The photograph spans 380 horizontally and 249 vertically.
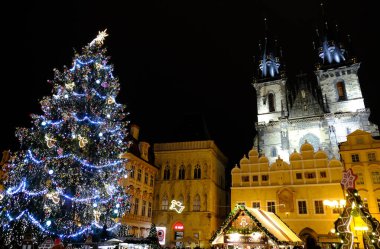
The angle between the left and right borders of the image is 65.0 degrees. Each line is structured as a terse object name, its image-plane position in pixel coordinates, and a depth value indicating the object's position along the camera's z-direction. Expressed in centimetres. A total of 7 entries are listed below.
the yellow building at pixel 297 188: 3044
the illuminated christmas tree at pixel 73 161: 1522
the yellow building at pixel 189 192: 3503
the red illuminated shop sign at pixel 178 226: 3553
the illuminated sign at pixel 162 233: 3419
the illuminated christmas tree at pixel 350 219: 1339
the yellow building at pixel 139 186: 3123
